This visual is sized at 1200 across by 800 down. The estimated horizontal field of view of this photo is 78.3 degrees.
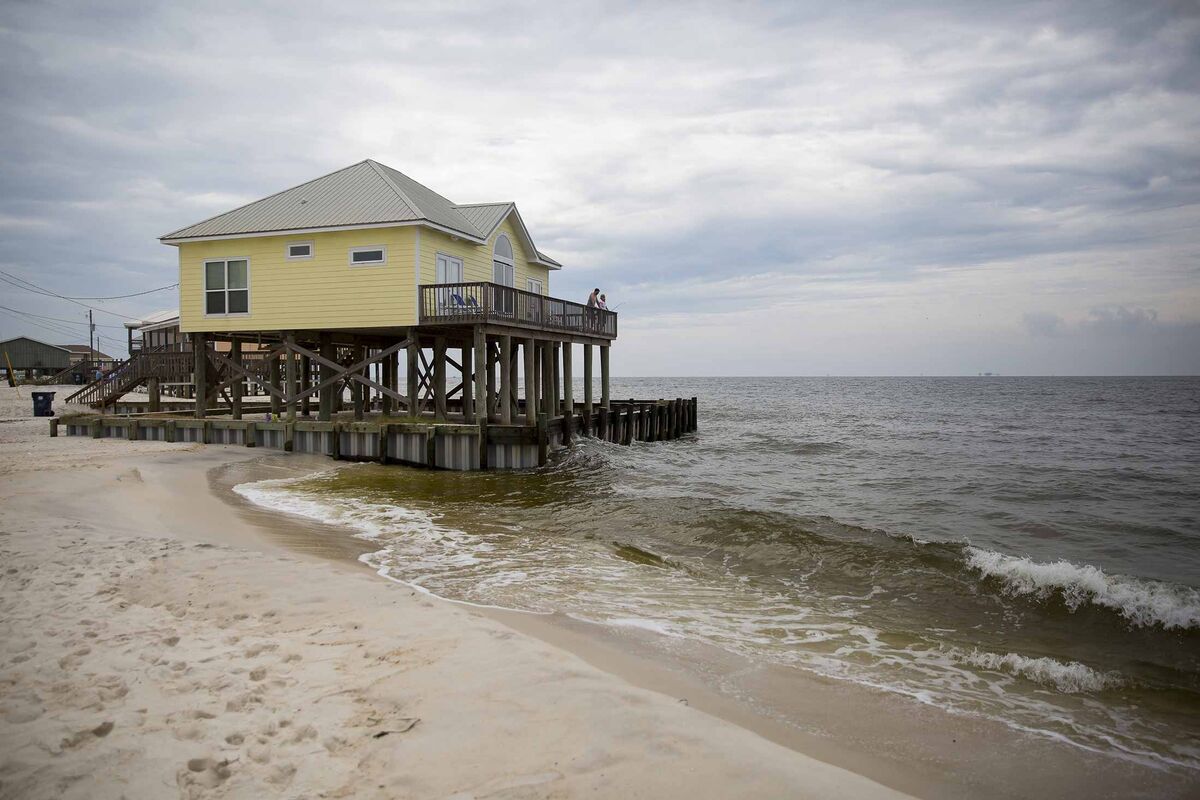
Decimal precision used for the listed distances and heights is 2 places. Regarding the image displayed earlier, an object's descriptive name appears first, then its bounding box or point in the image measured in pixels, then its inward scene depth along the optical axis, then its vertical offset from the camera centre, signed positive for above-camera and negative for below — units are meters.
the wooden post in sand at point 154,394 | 28.72 -0.19
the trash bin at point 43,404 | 30.95 -0.59
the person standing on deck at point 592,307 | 27.36 +2.94
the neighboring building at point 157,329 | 39.31 +3.24
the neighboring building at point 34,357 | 69.97 +3.17
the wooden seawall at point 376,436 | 20.55 -1.43
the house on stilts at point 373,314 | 20.84 +2.21
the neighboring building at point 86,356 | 59.31 +3.56
